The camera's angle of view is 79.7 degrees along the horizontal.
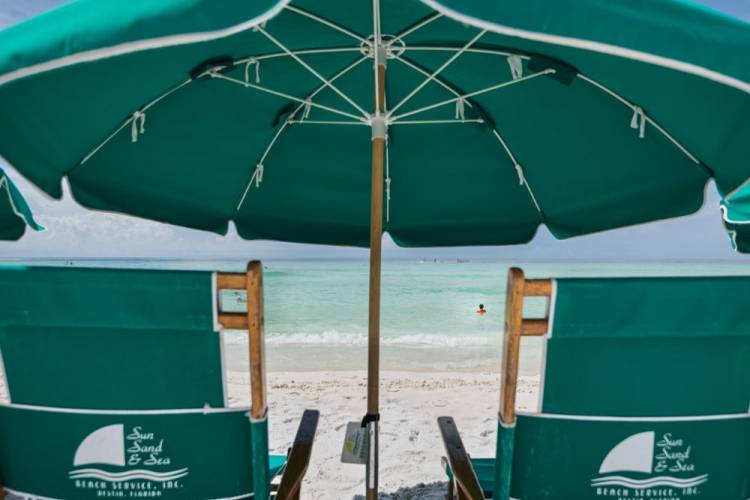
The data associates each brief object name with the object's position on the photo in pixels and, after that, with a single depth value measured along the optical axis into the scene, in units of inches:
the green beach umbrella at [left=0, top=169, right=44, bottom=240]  71.3
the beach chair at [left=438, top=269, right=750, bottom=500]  48.0
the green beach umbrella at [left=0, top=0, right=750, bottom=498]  36.7
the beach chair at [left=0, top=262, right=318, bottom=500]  47.8
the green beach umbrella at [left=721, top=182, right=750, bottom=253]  57.9
